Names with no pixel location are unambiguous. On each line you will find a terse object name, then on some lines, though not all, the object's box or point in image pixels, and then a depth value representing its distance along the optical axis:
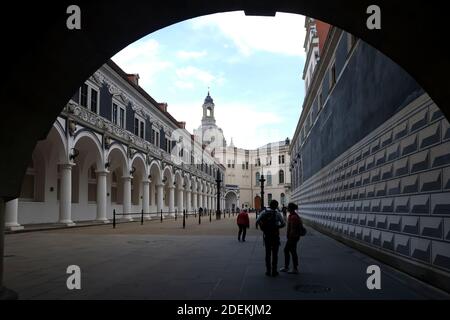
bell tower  103.50
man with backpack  8.70
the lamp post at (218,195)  38.00
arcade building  24.55
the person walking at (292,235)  9.21
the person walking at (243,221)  16.92
